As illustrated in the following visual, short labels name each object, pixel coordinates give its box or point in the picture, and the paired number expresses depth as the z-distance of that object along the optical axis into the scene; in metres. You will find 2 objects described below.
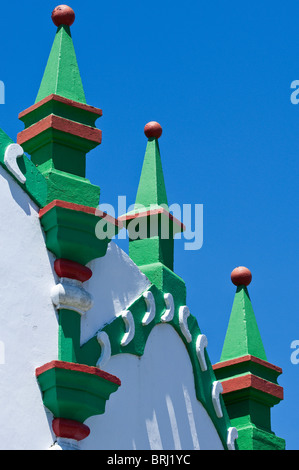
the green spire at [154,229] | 12.91
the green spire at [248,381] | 13.72
